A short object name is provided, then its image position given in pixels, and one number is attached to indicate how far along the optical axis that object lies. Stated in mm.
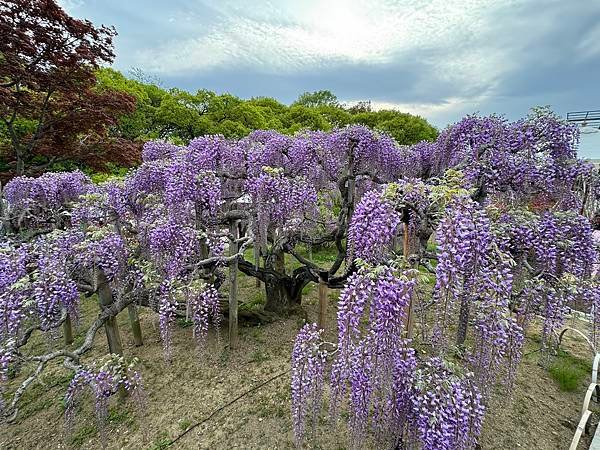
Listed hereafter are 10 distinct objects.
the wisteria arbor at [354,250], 2332
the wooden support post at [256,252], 5298
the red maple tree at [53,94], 7297
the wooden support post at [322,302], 5098
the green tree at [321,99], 28812
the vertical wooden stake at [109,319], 4125
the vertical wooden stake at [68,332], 5665
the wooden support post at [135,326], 5219
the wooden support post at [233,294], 4953
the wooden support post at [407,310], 2822
